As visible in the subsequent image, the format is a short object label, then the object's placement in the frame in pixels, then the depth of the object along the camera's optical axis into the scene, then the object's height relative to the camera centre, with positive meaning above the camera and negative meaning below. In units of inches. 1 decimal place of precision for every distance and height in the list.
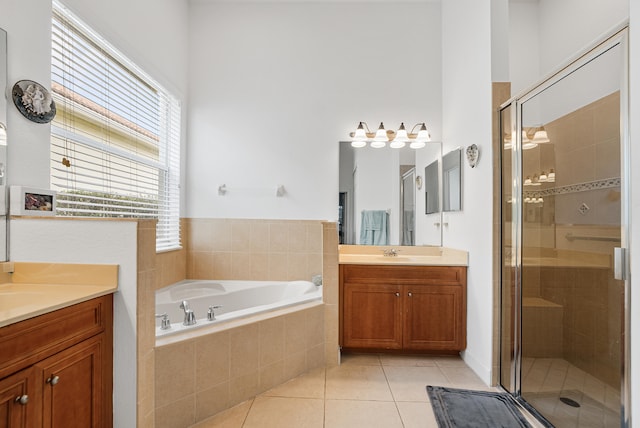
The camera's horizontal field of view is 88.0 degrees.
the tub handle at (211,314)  80.3 -22.9
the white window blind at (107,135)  73.2 +22.9
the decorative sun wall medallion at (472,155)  95.9 +19.4
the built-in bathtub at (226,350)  67.5 -30.9
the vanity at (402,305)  104.4 -26.8
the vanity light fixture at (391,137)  124.6 +31.7
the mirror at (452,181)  108.9 +13.7
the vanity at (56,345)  41.0 -17.7
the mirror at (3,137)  58.0 +14.4
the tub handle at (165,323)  72.3 -22.9
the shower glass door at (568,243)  56.0 -4.5
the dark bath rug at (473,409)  72.1 -44.0
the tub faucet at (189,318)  75.6 -22.9
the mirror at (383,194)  127.6 +10.0
